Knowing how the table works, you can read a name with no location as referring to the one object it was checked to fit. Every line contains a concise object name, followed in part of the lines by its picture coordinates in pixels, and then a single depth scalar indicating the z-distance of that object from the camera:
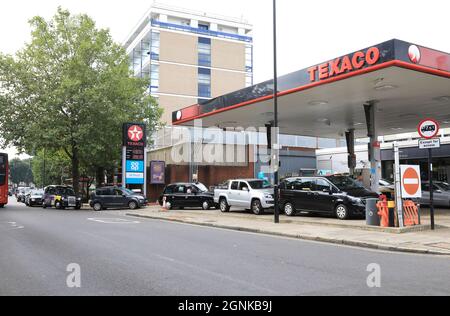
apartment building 61.81
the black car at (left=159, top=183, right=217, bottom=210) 26.64
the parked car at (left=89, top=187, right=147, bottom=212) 28.59
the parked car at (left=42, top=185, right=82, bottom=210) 30.49
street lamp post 16.40
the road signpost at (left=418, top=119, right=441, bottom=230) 12.89
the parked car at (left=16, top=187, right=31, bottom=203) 50.20
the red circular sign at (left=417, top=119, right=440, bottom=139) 12.93
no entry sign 13.42
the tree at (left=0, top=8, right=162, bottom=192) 30.12
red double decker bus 30.42
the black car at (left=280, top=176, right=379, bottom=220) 16.28
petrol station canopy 14.33
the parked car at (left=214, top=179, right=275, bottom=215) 20.02
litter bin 13.76
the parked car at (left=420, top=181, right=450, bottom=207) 21.35
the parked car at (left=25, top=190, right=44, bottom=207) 35.16
